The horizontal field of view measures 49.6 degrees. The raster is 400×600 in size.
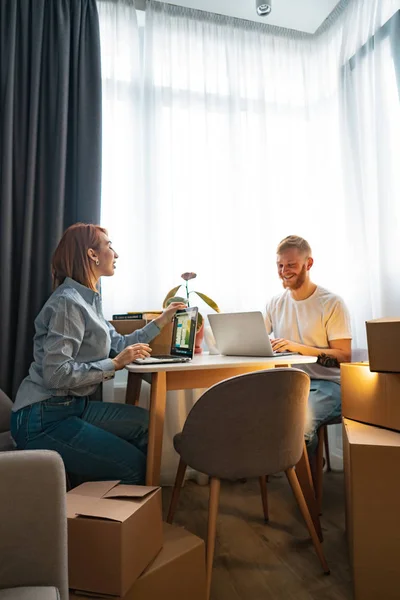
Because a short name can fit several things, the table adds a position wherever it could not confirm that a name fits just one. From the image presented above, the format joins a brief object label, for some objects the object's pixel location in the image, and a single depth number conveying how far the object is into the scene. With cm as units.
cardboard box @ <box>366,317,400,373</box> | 132
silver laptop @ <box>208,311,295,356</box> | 169
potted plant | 208
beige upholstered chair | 129
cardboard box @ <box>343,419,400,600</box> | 122
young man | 190
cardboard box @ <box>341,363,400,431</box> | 137
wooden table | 148
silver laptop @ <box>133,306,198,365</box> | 172
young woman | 142
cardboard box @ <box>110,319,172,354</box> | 202
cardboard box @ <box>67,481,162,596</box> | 103
